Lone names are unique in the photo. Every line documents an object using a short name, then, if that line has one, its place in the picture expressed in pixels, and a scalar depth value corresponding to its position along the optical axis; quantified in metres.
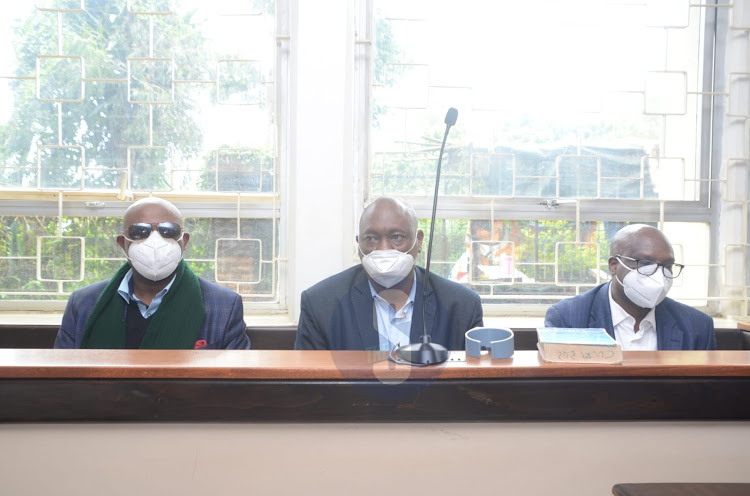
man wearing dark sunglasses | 2.09
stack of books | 1.12
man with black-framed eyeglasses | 2.01
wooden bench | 2.43
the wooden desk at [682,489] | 0.90
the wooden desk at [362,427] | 1.06
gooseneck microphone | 1.12
